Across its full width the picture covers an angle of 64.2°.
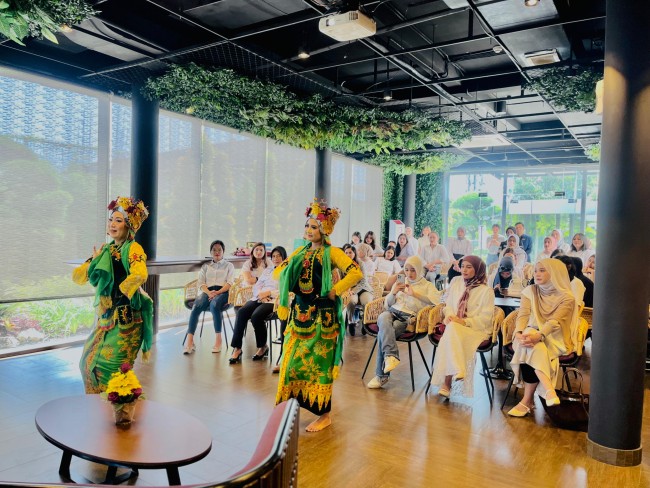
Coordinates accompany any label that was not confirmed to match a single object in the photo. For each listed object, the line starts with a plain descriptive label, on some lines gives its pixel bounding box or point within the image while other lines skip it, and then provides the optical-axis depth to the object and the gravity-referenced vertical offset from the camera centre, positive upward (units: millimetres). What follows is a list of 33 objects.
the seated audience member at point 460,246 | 12555 -443
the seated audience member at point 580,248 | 9758 -320
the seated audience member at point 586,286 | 5953 -630
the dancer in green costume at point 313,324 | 4176 -823
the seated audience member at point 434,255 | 10836 -609
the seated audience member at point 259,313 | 6461 -1167
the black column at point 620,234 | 3615 -42
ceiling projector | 4613 +1791
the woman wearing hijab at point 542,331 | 4555 -904
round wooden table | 2551 -1181
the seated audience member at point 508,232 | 11031 -70
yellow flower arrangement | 2925 -986
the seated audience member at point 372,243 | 10528 -377
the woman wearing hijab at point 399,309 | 5406 -901
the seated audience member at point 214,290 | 6844 -958
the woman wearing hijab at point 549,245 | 10047 -290
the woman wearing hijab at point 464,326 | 4953 -960
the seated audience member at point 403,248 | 11086 -492
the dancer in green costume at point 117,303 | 3898 -672
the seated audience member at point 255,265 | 7184 -621
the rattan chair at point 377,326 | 5375 -1067
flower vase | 2936 -1123
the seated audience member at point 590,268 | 7567 -541
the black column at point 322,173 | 10719 +1033
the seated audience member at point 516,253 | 9444 -439
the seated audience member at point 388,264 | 9212 -692
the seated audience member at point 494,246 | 12250 -426
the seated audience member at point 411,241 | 11642 -339
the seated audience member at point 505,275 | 7395 -668
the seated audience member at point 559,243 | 10721 -266
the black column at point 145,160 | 7238 +815
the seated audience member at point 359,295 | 7523 -1040
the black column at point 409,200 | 14891 +741
